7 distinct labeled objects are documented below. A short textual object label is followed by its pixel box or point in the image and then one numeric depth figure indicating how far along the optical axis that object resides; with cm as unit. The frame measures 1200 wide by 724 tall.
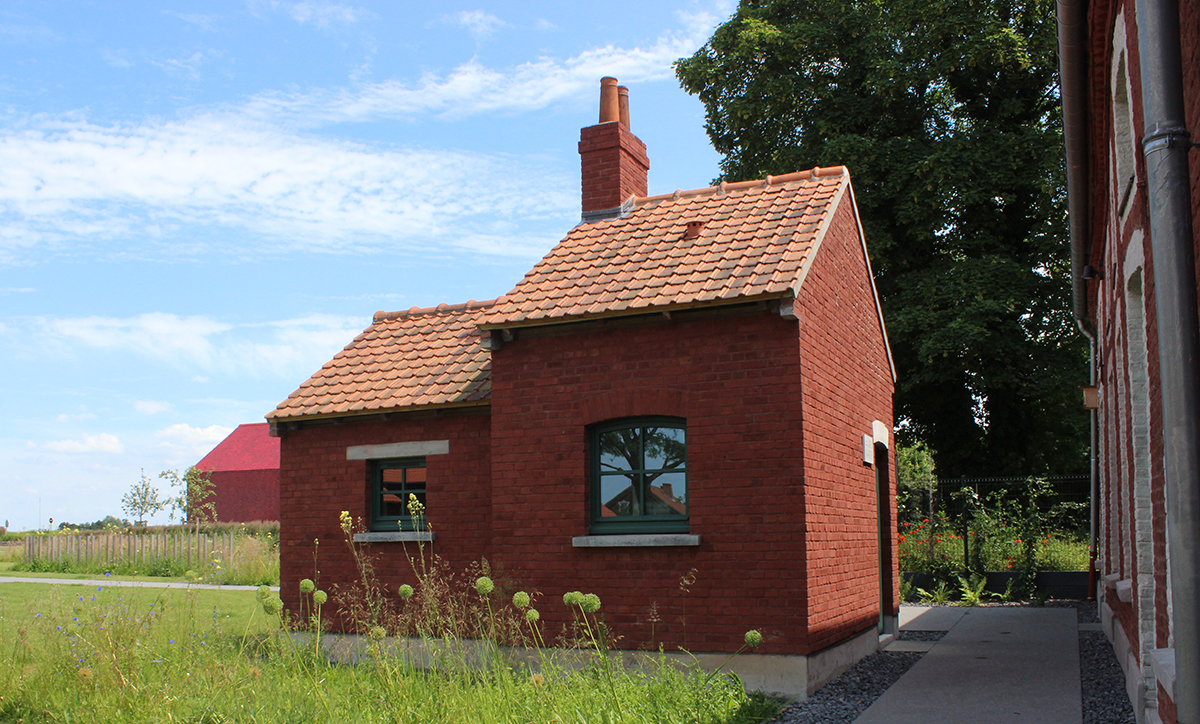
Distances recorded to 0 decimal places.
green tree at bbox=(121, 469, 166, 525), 4247
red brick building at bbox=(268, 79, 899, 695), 917
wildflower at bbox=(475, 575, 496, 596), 683
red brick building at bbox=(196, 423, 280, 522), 4941
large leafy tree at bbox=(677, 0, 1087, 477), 2147
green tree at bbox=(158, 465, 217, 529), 4238
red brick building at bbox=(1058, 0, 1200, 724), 363
